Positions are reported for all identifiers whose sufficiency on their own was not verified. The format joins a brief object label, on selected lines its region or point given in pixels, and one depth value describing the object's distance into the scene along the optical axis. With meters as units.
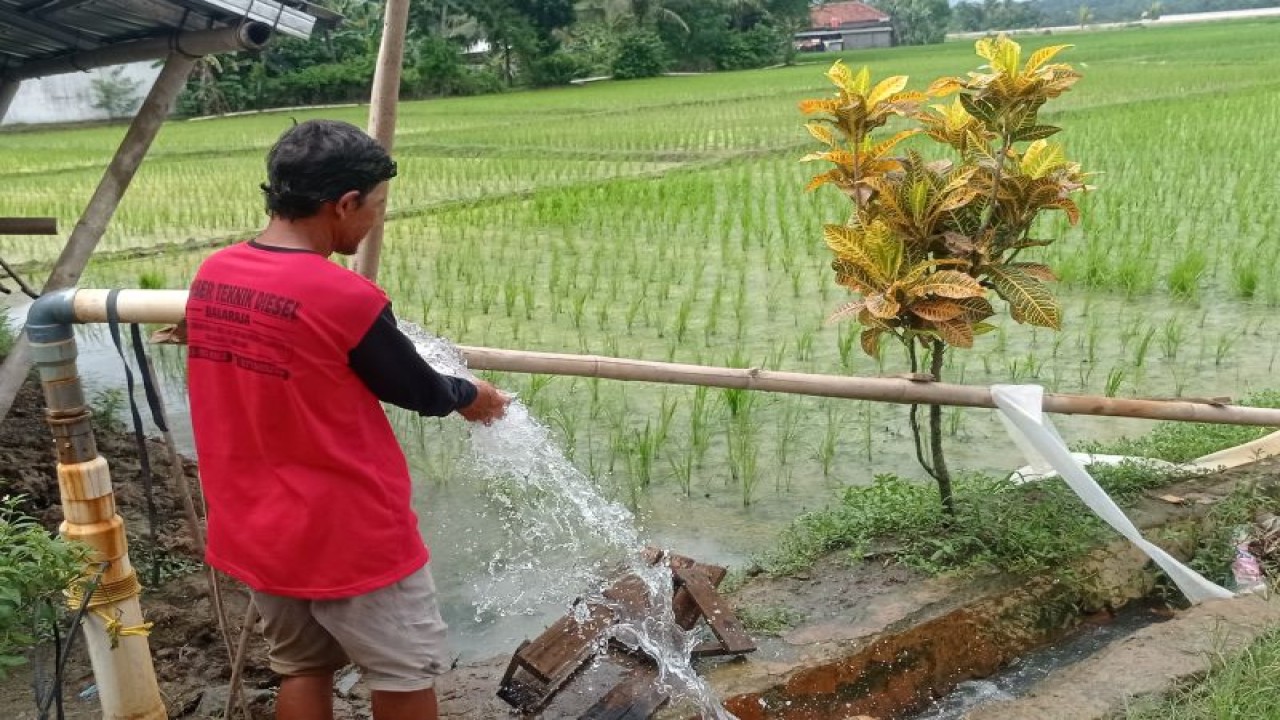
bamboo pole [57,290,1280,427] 2.49
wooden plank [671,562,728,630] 2.45
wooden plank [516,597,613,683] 2.26
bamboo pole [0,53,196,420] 3.31
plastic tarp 2.48
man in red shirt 1.58
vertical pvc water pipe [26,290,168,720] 1.89
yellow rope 1.91
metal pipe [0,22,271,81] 3.03
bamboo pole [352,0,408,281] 2.44
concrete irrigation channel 2.21
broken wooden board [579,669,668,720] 2.15
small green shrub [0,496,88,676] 1.60
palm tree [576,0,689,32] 31.42
